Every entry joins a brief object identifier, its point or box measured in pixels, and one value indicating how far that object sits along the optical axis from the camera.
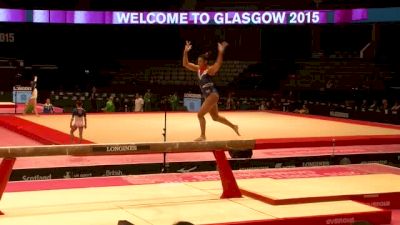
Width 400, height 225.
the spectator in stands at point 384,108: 20.60
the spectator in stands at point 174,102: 25.22
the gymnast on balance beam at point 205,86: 11.42
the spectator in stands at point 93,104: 26.02
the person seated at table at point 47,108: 21.56
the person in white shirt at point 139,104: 24.06
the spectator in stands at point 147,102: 25.89
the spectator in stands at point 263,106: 25.24
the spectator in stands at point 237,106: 26.37
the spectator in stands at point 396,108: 20.32
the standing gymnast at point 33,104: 19.49
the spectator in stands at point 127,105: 26.56
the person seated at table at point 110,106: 23.20
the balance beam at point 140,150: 7.16
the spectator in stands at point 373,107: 21.78
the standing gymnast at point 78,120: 13.30
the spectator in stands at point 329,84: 27.18
